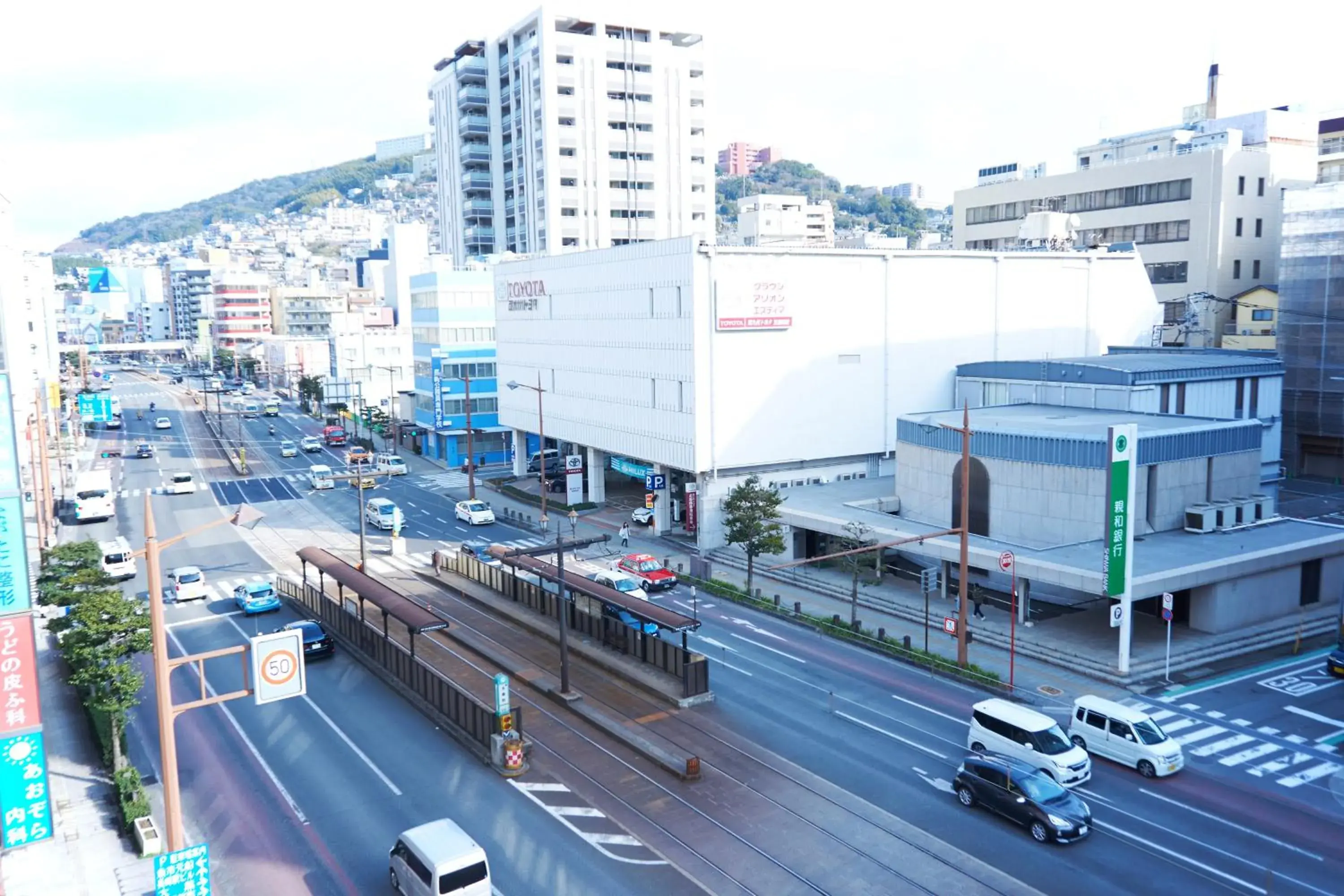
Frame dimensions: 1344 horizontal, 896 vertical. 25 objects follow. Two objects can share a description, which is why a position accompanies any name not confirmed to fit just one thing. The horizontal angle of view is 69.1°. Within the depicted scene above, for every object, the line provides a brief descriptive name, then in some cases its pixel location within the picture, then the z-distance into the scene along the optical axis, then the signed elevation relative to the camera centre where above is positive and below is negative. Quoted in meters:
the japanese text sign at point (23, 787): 22.06 -10.33
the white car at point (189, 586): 49.56 -13.03
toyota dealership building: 58.38 -1.72
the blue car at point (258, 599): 46.81 -12.99
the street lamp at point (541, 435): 64.88 -8.08
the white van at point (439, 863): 21.25 -11.87
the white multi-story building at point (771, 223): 101.75 +12.00
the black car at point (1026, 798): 24.45 -12.41
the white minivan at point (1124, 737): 28.30 -12.60
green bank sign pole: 35.78 -7.57
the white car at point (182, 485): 79.69 -12.73
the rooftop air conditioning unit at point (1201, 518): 46.00 -9.67
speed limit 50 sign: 19.48 -6.78
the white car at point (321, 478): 80.06 -12.42
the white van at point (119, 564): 52.25 -12.45
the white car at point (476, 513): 67.31 -13.00
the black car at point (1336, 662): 35.94 -12.95
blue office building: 91.12 -3.28
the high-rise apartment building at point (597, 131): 114.25 +22.89
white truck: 68.88 -12.13
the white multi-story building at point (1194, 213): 86.38 +9.15
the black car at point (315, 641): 39.72 -12.76
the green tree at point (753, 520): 48.09 -9.87
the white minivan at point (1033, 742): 27.61 -12.28
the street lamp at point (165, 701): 17.31 -6.81
